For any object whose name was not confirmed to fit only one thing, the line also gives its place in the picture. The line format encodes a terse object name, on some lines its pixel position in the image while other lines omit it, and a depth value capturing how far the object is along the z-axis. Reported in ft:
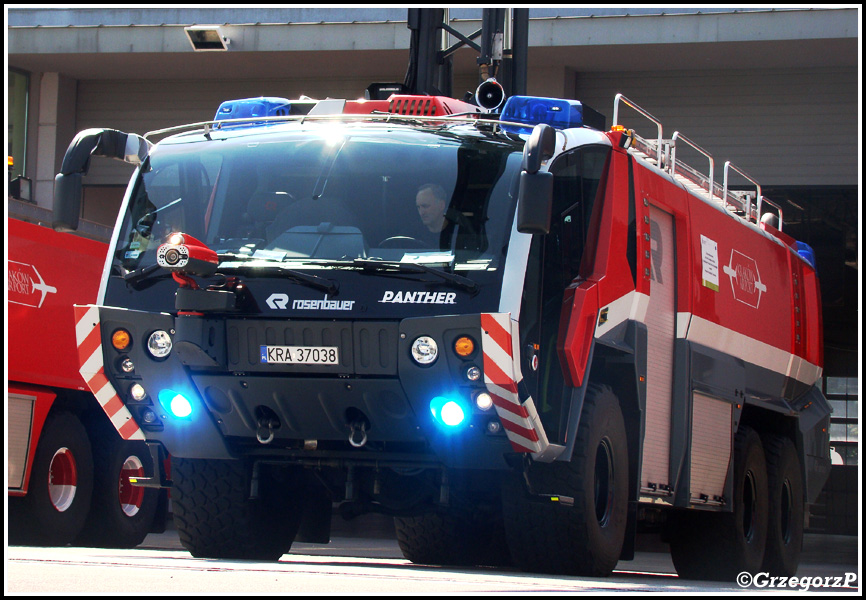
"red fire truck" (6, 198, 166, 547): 78.48
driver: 49.39
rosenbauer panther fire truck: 48.21
